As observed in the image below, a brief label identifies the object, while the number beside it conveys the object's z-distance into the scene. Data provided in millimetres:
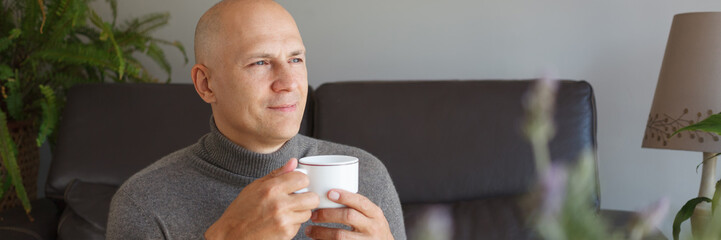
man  963
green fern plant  1993
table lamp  1533
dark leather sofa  1736
